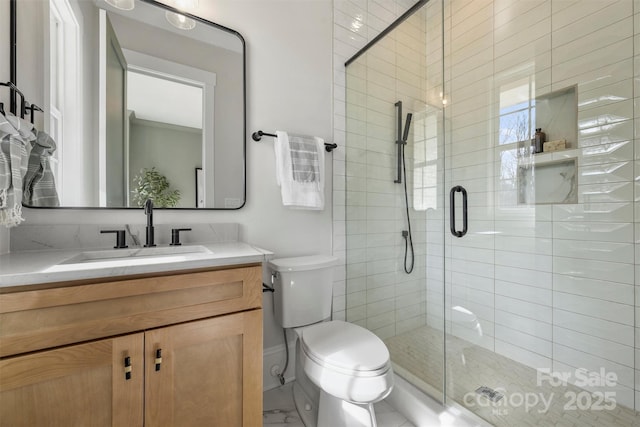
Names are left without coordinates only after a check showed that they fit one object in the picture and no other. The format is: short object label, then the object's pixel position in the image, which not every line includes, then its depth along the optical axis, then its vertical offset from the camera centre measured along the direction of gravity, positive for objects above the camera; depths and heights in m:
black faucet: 1.21 -0.03
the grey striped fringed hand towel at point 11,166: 0.78 +0.14
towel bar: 1.55 +0.45
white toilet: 1.08 -0.59
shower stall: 1.33 +0.05
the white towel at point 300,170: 1.56 +0.25
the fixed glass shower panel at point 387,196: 1.88 +0.12
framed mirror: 1.17 +0.53
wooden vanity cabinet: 0.72 -0.42
